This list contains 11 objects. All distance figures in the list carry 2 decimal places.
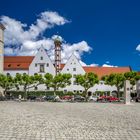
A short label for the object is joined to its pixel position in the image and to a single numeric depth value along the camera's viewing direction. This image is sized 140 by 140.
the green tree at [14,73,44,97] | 36.74
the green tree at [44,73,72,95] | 36.14
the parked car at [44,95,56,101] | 32.57
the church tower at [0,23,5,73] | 42.03
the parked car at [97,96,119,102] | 31.20
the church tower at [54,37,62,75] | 46.77
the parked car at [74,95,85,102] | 32.65
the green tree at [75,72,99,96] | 34.79
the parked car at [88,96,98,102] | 34.88
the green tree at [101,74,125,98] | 36.11
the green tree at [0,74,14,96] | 37.14
